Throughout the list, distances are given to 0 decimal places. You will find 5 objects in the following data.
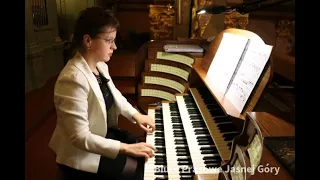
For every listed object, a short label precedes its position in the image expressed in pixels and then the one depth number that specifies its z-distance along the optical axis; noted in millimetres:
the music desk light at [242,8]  1132
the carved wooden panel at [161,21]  4936
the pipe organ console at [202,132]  923
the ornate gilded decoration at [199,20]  3906
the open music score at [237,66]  1402
